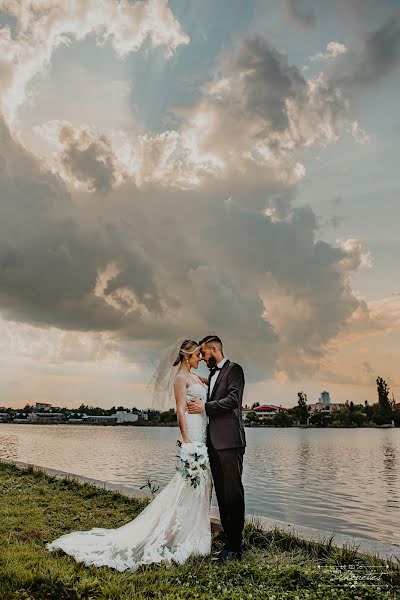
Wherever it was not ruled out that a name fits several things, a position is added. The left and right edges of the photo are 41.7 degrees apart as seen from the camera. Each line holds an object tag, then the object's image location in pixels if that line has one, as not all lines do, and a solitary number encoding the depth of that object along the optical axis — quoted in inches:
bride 223.6
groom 241.1
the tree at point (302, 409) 5639.8
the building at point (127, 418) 7554.1
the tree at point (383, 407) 4997.5
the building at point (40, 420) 7706.7
